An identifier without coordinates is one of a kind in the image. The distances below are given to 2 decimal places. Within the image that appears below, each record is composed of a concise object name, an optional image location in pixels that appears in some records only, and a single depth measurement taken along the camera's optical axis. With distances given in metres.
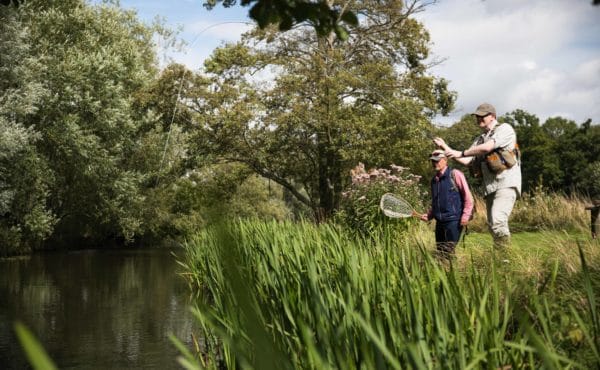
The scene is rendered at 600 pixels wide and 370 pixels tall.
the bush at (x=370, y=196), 12.22
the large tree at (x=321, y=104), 23.95
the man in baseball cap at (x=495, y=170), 6.76
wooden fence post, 9.23
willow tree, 23.02
